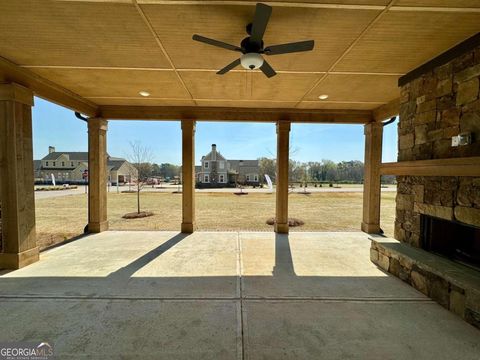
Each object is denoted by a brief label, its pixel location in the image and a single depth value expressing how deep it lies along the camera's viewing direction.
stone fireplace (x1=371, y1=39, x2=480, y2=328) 2.75
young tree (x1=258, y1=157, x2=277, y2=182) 36.81
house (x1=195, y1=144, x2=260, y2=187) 34.62
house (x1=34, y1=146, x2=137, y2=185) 39.27
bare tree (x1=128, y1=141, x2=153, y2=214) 12.82
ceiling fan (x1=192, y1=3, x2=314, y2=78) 2.40
